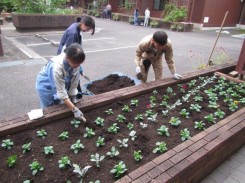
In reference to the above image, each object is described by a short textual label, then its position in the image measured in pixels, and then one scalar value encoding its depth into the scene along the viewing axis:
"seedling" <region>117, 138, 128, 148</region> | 2.66
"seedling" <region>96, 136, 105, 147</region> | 2.64
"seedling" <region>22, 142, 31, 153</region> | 2.50
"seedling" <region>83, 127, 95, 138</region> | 2.79
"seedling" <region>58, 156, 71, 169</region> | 2.31
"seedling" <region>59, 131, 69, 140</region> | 2.73
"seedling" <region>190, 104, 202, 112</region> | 3.57
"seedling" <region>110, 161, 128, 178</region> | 2.22
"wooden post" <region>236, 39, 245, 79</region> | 5.44
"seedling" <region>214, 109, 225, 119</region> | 3.37
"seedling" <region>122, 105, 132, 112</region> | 3.41
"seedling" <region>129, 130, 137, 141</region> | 2.82
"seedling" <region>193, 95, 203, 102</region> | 3.88
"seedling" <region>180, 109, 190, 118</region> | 3.39
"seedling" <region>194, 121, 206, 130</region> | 3.07
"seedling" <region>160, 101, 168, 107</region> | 3.63
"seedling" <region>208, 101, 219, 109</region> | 3.66
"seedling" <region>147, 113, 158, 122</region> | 3.20
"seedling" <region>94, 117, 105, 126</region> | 3.02
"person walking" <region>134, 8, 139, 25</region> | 20.02
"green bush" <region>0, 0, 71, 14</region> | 12.55
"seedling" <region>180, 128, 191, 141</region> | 2.81
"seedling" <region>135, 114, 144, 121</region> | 3.22
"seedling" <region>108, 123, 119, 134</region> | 2.89
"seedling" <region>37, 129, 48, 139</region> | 2.74
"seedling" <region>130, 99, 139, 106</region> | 3.59
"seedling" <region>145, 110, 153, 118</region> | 3.34
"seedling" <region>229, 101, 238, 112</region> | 3.62
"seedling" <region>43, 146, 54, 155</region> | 2.47
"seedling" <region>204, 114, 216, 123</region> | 3.23
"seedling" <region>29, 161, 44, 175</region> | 2.24
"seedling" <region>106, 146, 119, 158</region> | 2.50
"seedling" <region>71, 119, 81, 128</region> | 2.98
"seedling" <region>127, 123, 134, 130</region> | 3.00
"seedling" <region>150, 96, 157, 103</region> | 3.76
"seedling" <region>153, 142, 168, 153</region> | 2.58
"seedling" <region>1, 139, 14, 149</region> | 2.52
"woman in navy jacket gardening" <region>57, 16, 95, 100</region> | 3.45
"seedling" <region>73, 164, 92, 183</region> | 2.20
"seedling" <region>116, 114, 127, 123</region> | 3.14
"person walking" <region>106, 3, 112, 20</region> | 24.42
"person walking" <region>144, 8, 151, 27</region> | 19.07
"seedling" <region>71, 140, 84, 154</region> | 2.56
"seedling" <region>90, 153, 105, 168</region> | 2.38
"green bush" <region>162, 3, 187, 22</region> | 18.14
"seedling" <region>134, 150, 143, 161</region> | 2.45
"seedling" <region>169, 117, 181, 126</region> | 3.11
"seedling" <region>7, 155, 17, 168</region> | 2.29
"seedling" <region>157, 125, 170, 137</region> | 2.91
